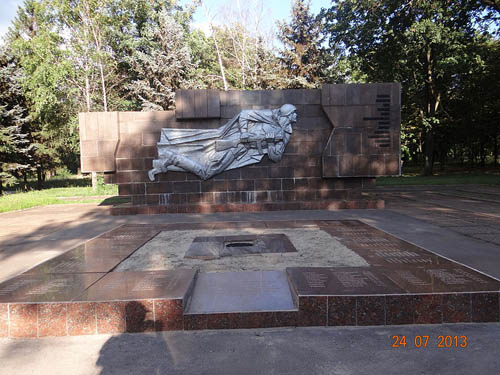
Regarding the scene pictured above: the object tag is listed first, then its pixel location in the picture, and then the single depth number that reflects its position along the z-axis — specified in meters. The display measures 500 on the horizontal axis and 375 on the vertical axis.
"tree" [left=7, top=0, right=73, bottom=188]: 21.02
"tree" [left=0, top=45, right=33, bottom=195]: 19.03
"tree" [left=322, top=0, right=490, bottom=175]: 18.15
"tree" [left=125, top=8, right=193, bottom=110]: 24.86
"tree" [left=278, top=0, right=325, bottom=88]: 28.31
